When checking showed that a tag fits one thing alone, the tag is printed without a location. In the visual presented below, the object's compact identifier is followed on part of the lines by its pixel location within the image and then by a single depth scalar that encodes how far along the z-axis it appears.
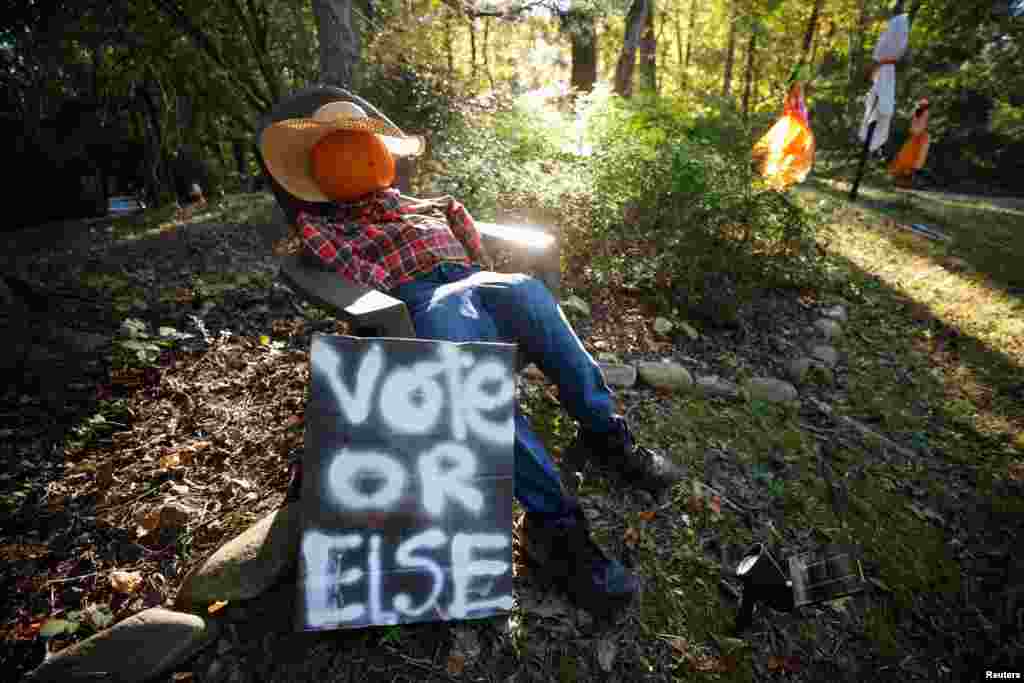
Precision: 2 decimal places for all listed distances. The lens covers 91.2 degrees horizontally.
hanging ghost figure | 6.51
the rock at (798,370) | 3.12
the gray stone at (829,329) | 3.70
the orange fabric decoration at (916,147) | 11.17
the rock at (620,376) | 2.70
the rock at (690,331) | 3.33
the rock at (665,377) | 2.76
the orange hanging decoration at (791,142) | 5.82
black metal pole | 7.46
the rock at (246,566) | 1.43
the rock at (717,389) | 2.80
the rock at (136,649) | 1.21
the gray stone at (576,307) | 3.26
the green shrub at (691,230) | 3.54
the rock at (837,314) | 3.99
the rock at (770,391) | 2.87
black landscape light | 1.37
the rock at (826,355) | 3.36
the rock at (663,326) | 3.29
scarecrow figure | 1.62
